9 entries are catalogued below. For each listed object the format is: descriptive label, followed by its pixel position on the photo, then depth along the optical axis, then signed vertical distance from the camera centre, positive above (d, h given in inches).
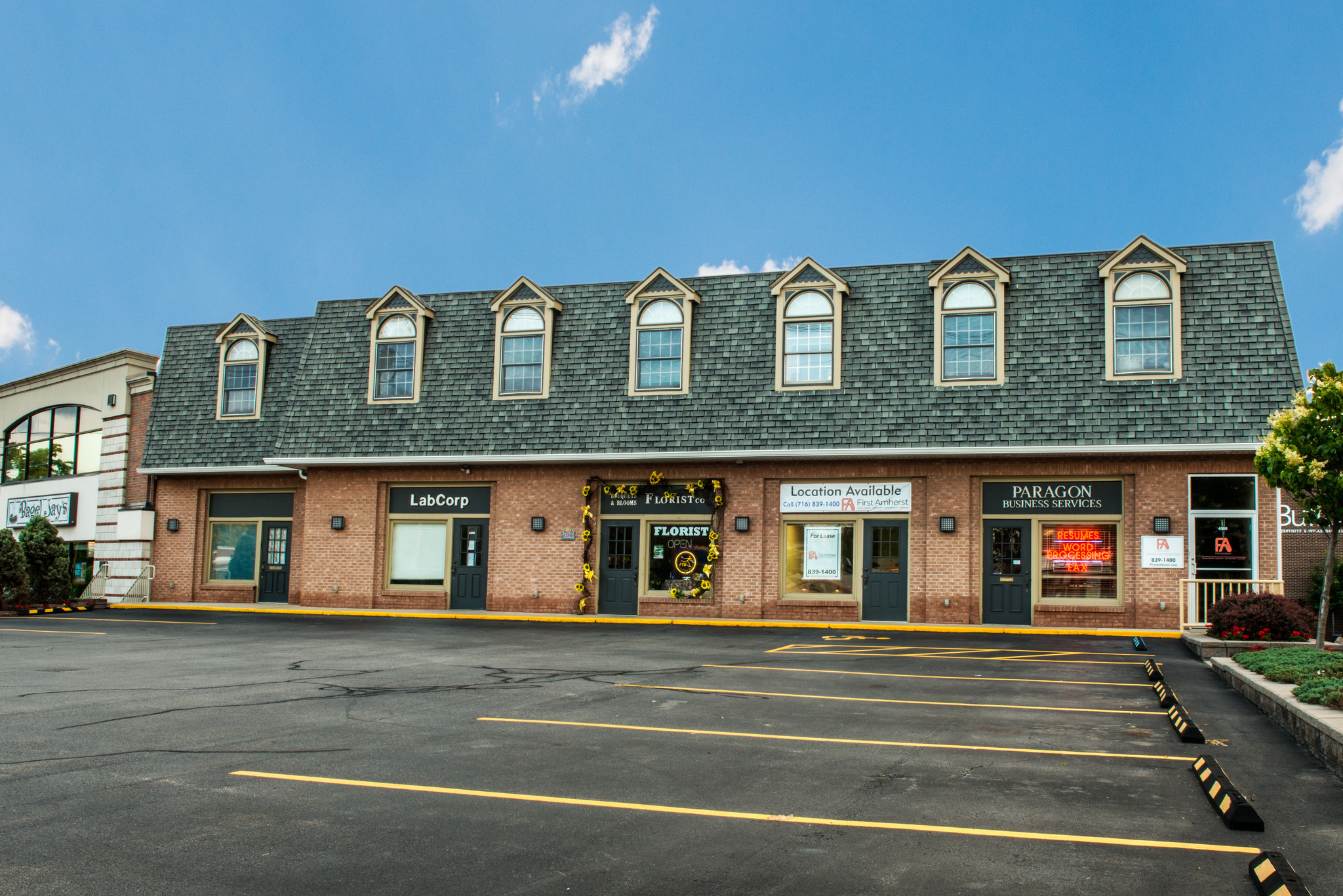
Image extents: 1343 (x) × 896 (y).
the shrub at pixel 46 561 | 970.7 -37.1
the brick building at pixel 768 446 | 759.7 +79.9
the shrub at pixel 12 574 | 928.9 -48.0
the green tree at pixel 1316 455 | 495.2 +52.0
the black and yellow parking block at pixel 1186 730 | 336.2 -62.3
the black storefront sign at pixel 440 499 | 919.0 +32.8
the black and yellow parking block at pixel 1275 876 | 186.9 -63.7
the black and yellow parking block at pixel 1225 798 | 236.8 -63.1
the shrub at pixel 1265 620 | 578.9 -39.5
